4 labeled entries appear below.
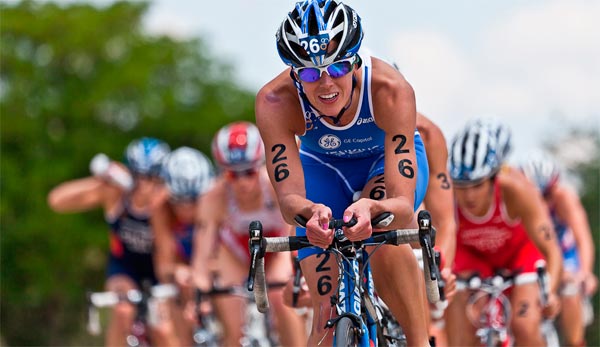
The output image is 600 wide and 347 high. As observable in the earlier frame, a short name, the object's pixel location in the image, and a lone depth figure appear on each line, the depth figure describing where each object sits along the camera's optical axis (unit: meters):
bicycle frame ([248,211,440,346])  10.94
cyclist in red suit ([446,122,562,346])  18.78
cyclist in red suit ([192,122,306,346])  20.98
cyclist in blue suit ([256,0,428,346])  11.59
